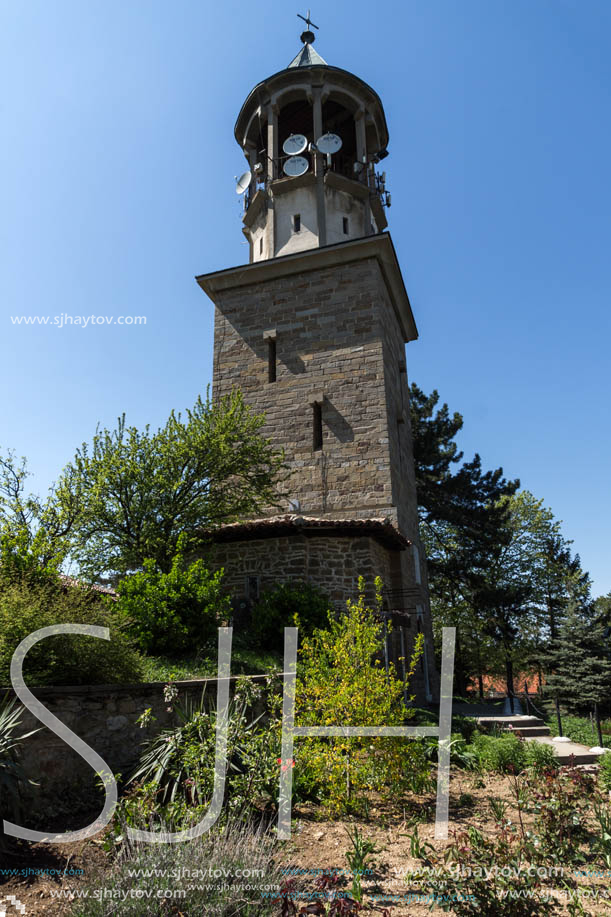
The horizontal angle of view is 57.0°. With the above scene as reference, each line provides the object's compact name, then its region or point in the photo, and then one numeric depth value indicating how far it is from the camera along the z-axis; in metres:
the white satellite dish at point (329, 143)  16.23
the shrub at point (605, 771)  6.23
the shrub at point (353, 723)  5.54
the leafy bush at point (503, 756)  7.28
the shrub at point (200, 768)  4.86
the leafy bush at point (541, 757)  6.91
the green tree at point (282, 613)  10.00
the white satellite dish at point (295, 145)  16.70
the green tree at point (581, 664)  18.12
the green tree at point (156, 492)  10.62
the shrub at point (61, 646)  5.77
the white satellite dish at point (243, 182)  17.83
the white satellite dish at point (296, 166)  16.64
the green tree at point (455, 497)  25.05
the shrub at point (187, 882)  3.16
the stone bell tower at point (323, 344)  11.77
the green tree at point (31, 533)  7.76
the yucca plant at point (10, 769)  4.54
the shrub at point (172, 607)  8.73
